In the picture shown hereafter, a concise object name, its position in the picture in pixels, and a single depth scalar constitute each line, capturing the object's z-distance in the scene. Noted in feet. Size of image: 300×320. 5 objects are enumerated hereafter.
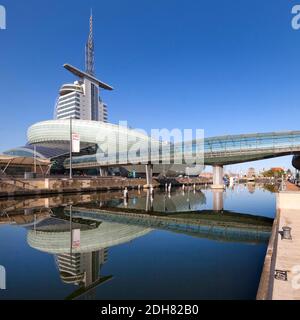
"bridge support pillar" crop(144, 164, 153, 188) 229.45
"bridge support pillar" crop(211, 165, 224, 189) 217.15
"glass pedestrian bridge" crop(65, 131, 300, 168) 175.73
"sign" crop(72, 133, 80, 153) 153.02
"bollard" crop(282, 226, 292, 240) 32.76
